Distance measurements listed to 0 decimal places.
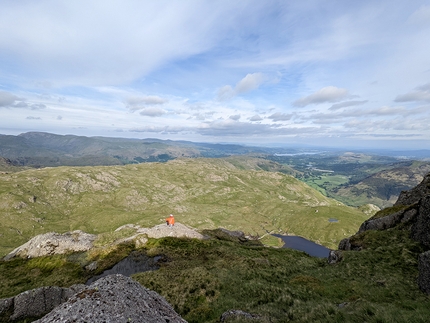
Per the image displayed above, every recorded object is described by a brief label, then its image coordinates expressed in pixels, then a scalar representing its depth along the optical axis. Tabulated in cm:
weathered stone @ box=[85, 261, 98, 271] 5280
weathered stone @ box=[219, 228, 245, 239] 9800
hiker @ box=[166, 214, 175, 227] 7634
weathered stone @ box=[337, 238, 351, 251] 5102
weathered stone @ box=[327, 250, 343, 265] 4222
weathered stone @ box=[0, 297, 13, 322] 2288
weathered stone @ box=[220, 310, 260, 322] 1813
